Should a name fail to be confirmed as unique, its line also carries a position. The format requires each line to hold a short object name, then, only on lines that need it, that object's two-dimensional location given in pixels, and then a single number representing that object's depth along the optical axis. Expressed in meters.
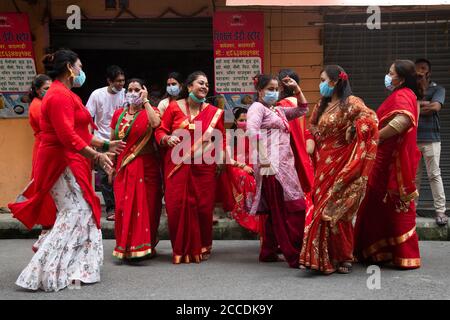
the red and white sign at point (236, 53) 8.63
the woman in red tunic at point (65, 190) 4.89
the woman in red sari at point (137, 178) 6.02
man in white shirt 7.95
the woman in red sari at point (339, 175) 5.24
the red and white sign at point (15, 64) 8.68
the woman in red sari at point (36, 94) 6.50
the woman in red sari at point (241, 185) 6.18
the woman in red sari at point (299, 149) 6.20
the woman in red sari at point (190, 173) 6.12
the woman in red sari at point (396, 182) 5.55
